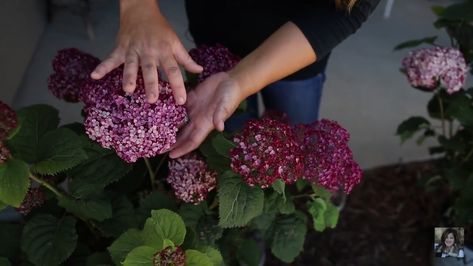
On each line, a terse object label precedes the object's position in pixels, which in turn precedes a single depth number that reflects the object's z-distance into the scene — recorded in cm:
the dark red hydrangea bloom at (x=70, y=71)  112
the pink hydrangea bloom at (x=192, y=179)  106
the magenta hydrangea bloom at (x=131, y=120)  86
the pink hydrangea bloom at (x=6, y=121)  81
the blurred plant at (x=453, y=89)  142
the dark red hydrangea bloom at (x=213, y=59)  108
